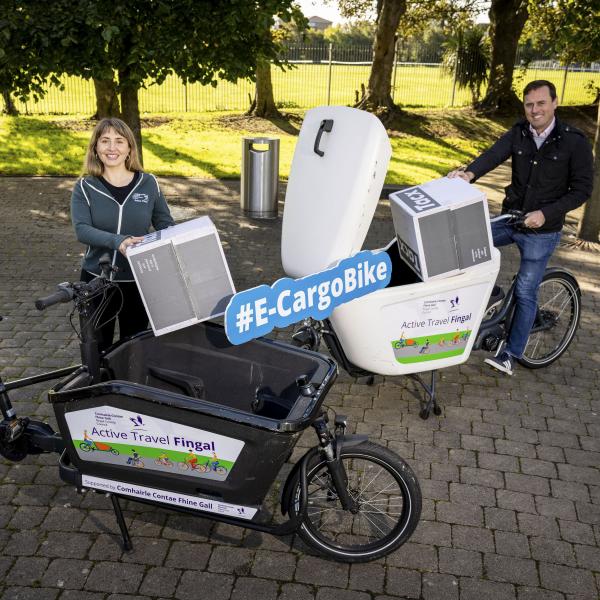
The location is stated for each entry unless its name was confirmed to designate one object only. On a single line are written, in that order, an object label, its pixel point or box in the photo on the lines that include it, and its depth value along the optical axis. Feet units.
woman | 14.11
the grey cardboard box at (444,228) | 13.43
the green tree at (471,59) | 70.95
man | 16.34
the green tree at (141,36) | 22.38
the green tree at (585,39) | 26.96
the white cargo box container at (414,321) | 14.26
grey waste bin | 32.76
